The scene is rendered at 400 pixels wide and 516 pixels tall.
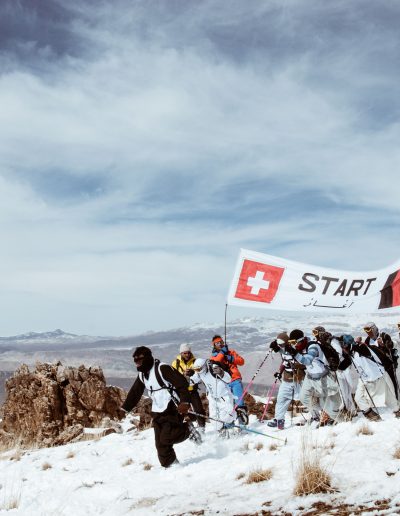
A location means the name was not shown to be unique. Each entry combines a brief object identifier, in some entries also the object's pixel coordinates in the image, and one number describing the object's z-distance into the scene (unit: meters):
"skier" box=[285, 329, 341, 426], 10.22
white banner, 10.38
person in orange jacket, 11.48
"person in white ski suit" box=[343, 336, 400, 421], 10.93
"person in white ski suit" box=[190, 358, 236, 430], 11.13
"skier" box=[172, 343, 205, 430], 11.42
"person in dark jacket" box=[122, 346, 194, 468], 8.84
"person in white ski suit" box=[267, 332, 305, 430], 10.66
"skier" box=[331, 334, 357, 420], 10.79
